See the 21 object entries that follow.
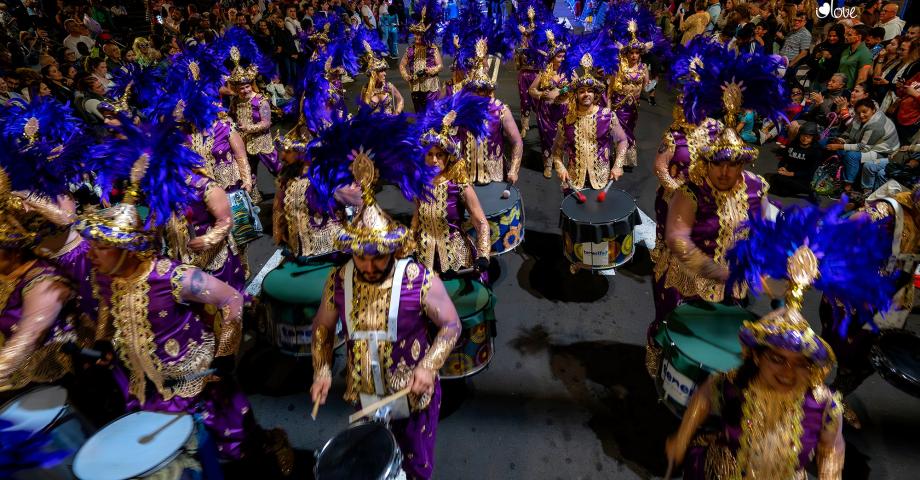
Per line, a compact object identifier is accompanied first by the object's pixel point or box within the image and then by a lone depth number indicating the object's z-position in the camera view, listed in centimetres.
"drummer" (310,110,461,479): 246
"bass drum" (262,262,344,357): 347
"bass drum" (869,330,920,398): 296
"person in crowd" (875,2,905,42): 900
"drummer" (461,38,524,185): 579
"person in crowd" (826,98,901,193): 669
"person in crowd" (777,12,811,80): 1026
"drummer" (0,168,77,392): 265
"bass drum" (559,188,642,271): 437
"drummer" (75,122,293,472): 262
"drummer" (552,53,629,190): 567
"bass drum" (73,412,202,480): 226
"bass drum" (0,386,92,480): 251
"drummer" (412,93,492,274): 400
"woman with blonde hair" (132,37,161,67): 841
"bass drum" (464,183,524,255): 444
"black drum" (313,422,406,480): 227
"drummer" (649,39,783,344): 327
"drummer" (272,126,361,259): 436
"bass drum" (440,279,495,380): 342
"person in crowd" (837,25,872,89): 844
